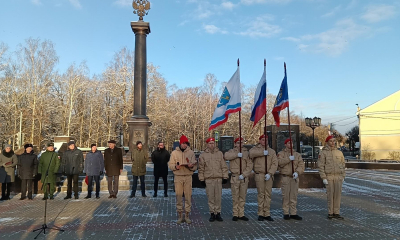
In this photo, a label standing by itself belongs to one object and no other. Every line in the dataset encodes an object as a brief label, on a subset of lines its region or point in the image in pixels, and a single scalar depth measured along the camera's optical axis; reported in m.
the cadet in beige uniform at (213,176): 7.45
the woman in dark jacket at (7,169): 10.80
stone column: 19.08
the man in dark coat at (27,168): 10.95
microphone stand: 6.49
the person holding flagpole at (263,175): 7.58
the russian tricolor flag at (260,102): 8.34
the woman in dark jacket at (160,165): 11.42
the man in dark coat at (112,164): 11.03
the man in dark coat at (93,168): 11.05
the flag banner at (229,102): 8.34
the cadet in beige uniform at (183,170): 7.36
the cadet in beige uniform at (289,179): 7.65
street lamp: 24.70
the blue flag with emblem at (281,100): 8.43
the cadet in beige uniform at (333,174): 7.72
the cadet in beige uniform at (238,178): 7.54
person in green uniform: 10.32
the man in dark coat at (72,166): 10.91
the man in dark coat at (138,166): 11.23
